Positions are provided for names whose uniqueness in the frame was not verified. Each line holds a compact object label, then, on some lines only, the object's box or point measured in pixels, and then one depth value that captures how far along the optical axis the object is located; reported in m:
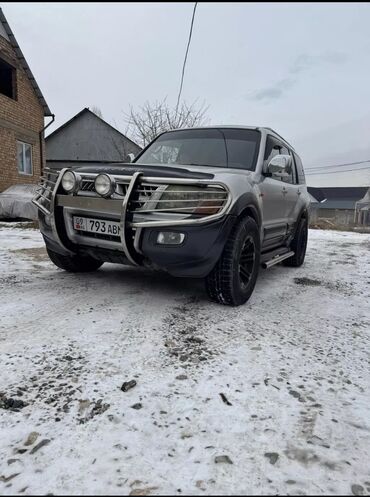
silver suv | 2.82
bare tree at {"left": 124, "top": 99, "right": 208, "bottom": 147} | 21.66
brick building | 11.80
